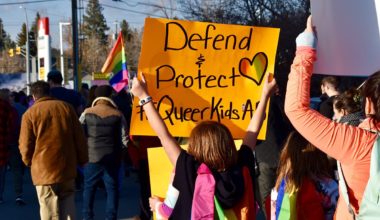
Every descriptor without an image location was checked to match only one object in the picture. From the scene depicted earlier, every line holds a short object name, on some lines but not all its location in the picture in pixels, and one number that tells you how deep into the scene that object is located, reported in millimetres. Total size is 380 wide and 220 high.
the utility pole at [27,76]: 46266
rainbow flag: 8484
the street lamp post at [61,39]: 61094
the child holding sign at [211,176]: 3094
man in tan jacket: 6316
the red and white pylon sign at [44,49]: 25922
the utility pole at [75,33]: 23672
